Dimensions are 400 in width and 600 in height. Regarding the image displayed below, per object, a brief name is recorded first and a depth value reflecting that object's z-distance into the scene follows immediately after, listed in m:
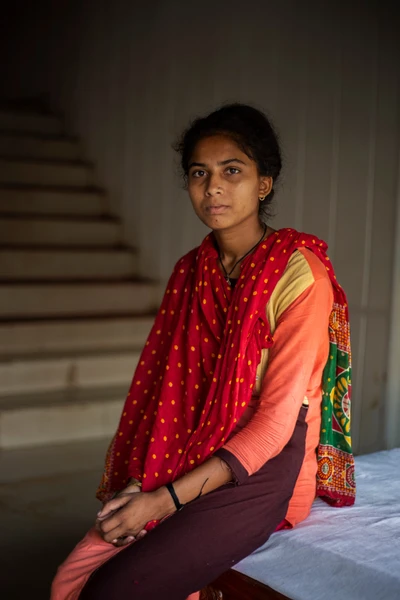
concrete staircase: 4.05
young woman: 1.43
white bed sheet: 1.43
